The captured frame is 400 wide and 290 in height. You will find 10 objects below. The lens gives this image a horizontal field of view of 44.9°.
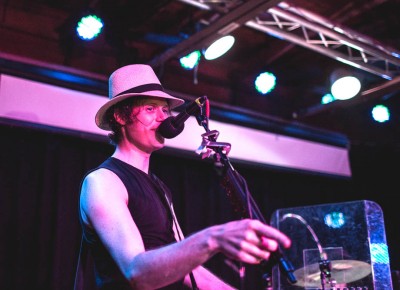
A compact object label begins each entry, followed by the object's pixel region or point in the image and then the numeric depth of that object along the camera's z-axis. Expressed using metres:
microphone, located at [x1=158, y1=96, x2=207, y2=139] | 1.97
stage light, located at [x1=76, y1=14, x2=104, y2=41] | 4.66
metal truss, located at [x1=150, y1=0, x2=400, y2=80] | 4.25
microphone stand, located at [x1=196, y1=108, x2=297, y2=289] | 1.42
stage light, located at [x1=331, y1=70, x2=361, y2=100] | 5.76
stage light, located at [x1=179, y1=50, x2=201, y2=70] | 5.18
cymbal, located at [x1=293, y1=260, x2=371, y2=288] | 3.61
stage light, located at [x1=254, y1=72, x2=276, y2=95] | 6.02
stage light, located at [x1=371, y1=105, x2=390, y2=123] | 6.61
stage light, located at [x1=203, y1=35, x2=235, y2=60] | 4.75
